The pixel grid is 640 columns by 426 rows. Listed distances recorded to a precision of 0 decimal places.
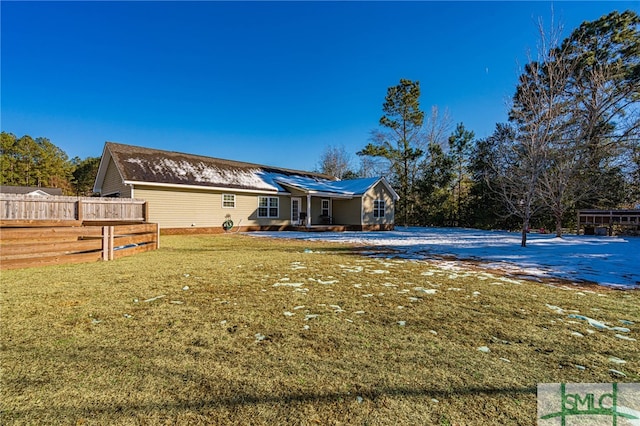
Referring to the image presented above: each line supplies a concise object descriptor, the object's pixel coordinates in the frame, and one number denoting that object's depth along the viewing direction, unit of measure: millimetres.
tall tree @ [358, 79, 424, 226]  26473
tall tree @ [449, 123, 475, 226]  25266
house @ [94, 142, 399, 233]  15188
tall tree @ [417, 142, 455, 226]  24938
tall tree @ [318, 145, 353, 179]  38500
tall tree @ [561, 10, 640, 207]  17906
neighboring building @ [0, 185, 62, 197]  29642
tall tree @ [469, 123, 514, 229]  21281
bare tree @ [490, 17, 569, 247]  11391
